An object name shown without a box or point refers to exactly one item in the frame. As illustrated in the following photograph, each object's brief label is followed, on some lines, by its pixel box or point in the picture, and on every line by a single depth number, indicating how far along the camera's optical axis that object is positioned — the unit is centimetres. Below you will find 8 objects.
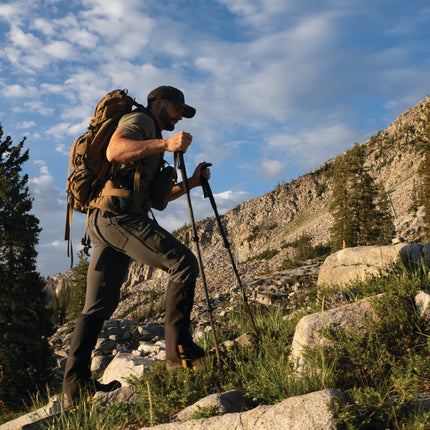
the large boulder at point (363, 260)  556
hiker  365
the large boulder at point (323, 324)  357
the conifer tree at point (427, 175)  2504
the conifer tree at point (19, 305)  1195
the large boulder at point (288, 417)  230
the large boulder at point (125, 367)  470
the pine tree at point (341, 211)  2665
